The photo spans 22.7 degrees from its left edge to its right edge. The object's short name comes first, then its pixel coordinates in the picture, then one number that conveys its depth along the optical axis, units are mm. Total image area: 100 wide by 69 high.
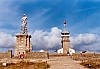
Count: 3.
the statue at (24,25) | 49706
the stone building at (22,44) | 48375
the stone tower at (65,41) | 62000
